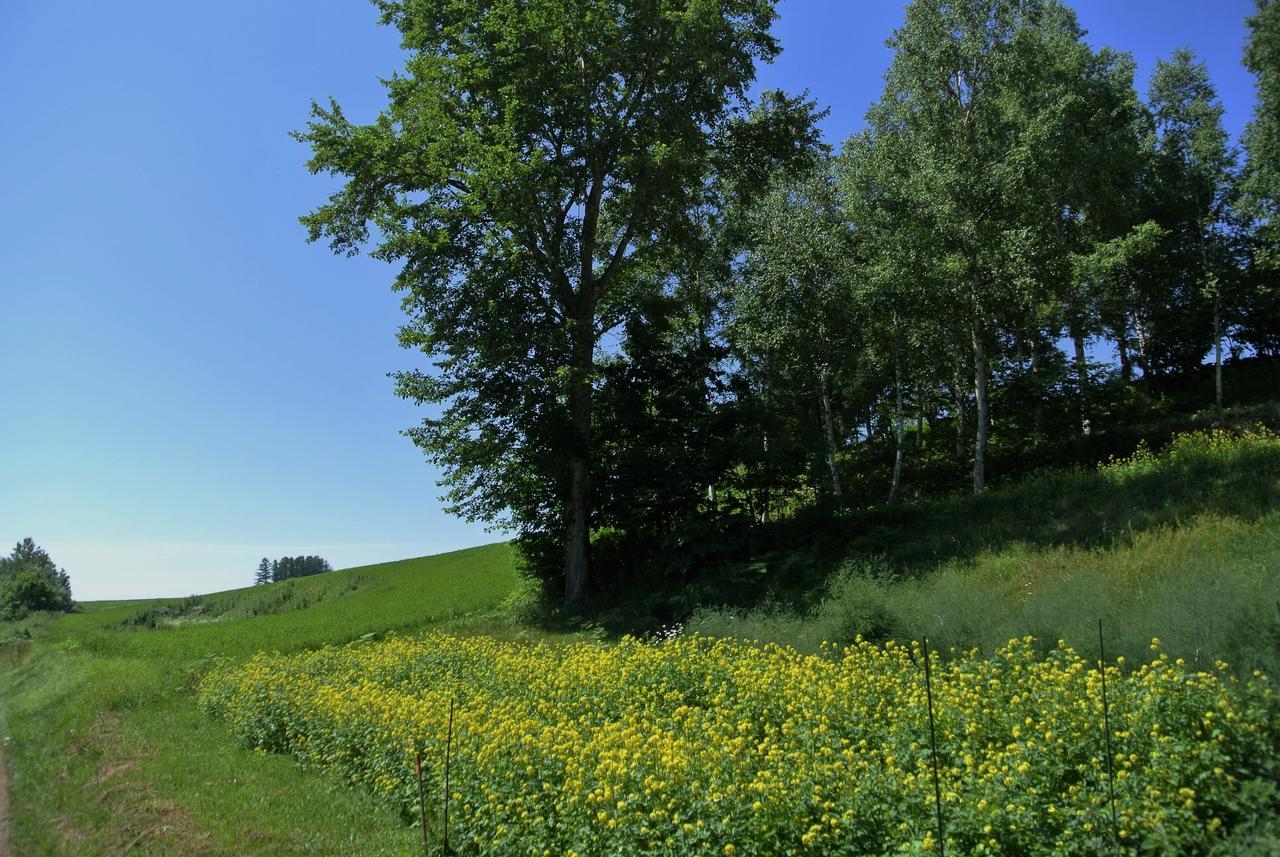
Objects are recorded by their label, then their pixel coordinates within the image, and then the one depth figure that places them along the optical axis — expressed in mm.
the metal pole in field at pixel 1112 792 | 4246
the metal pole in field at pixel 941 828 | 4405
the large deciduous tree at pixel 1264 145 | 23719
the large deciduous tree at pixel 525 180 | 19281
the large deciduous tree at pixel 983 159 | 22250
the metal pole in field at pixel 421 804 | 6185
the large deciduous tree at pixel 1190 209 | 28062
